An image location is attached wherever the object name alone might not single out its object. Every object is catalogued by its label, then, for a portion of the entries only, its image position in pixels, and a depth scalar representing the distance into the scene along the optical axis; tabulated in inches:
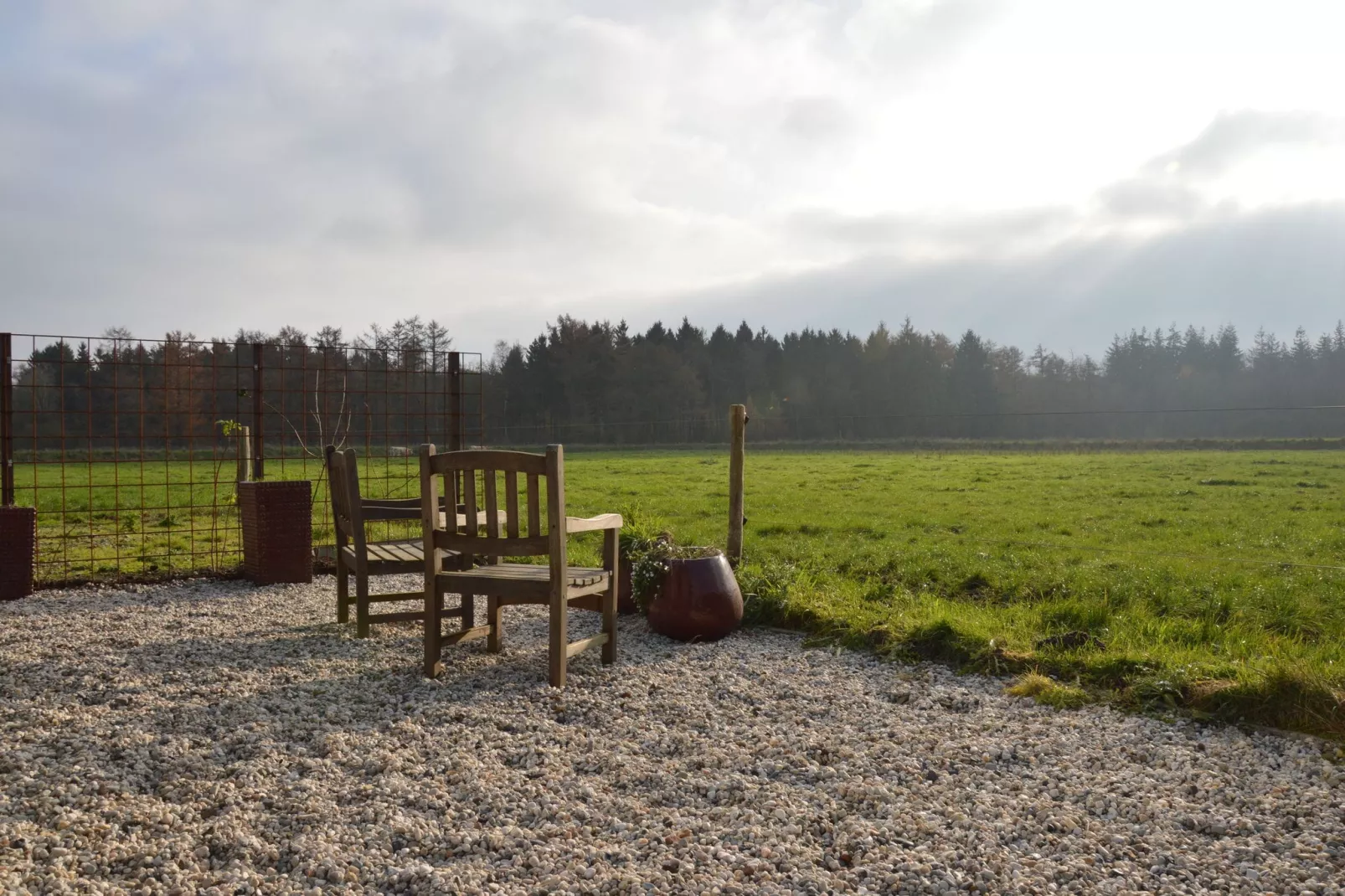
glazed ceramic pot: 235.6
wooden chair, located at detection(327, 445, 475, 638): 222.4
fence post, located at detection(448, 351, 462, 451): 355.3
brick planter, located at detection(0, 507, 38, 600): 289.4
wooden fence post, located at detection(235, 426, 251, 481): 355.2
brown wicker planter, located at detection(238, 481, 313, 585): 316.8
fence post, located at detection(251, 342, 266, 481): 331.9
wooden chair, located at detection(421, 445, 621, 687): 189.0
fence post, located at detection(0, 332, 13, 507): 295.3
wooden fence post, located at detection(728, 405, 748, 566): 293.3
